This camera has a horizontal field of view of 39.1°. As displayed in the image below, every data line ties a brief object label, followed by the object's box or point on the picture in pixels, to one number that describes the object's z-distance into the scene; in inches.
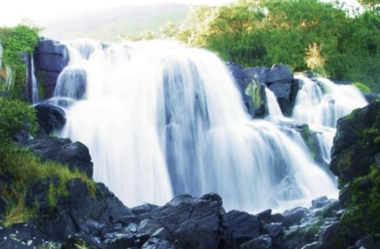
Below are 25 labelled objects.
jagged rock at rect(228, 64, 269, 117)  950.4
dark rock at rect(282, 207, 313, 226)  501.0
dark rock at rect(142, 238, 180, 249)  406.3
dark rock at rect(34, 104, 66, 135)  743.7
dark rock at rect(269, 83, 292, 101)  1043.9
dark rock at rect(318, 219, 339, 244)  368.8
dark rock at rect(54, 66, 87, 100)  868.6
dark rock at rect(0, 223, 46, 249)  406.6
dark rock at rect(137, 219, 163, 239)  429.1
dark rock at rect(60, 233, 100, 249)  401.7
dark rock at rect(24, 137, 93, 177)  547.2
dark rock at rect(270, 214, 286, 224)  498.9
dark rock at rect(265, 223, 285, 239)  442.9
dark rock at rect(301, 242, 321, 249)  373.0
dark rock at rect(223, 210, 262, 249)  439.5
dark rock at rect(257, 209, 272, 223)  505.4
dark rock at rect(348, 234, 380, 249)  334.6
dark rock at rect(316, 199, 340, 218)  445.1
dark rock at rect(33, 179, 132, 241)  442.0
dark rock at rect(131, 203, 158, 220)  530.7
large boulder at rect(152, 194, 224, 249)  426.9
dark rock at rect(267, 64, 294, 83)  1073.6
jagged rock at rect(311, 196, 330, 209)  554.9
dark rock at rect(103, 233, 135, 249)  418.6
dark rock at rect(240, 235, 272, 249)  414.6
